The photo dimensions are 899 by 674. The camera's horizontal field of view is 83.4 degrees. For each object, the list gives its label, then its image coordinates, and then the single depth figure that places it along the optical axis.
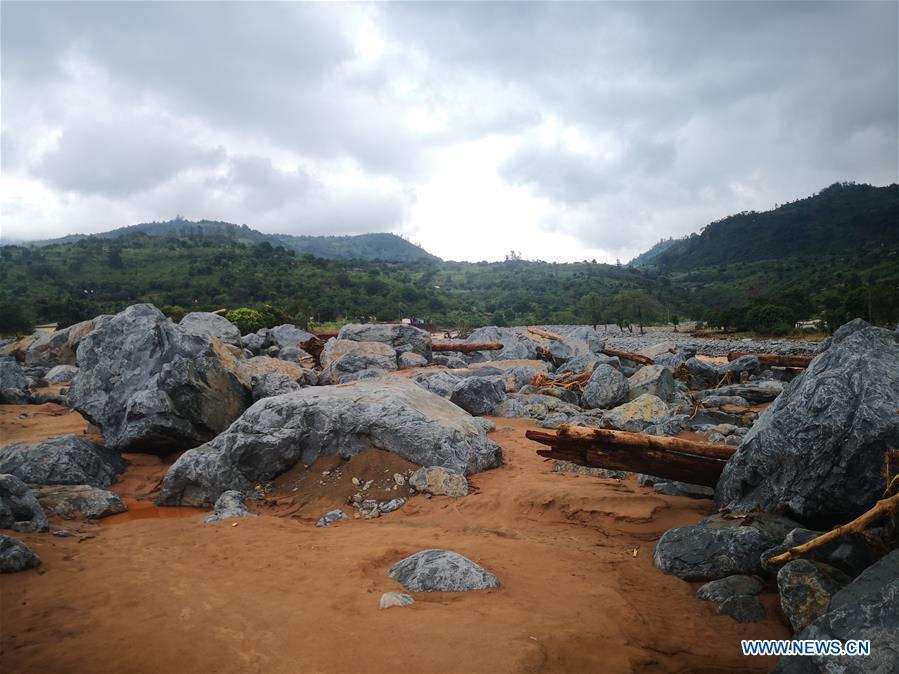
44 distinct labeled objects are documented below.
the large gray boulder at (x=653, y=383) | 12.03
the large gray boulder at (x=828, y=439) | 3.86
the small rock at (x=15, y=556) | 4.00
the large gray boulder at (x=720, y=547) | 3.91
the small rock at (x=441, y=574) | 3.83
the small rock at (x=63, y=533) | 5.15
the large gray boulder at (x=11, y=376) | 14.49
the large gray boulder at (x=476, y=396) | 11.47
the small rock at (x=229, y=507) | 5.93
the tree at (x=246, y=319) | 29.56
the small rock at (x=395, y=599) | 3.51
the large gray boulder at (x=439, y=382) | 12.60
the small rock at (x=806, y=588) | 3.12
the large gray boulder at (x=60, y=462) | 7.10
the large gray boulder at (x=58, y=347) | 21.81
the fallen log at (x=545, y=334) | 24.73
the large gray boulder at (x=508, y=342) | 20.55
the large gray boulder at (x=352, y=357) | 16.28
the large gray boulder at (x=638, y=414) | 8.98
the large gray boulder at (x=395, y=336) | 20.31
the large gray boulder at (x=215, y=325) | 21.58
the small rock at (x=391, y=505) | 6.06
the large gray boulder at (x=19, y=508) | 5.13
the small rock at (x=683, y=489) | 5.72
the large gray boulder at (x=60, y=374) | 18.42
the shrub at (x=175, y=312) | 35.72
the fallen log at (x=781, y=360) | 13.45
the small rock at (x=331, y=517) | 5.77
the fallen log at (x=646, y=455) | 5.34
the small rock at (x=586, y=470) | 6.82
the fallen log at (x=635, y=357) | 17.04
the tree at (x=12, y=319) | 39.47
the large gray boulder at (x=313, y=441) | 6.95
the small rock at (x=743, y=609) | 3.39
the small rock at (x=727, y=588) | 3.65
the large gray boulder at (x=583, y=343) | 20.50
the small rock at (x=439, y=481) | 6.41
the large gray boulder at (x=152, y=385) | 8.47
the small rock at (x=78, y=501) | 6.14
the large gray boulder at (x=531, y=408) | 11.28
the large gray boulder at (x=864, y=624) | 2.41
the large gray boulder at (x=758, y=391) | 11.34
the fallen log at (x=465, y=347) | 22.70
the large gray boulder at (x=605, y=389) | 12.12
